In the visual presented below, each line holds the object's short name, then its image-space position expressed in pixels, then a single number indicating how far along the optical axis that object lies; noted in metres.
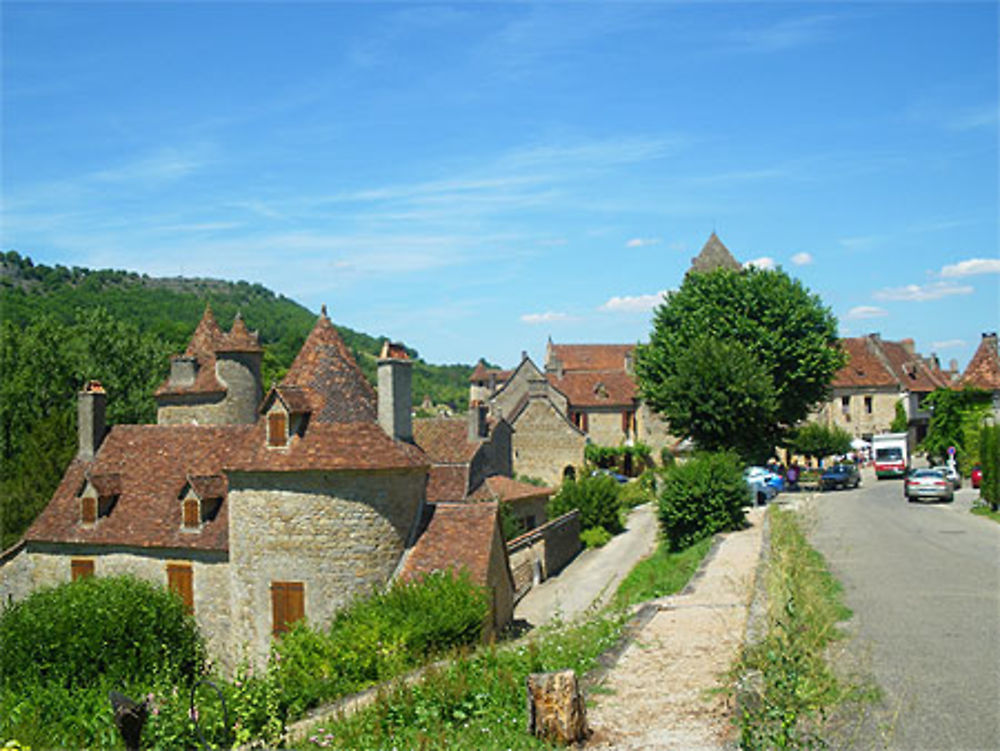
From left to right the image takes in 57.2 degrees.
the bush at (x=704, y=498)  28.30
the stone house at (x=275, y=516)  18.86
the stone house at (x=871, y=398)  66.19
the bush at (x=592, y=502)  39.44
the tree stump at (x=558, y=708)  9.37
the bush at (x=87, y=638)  15.85
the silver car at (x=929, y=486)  34.72
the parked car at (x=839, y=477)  43.31
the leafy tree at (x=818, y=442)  55.53
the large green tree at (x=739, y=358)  38.75
